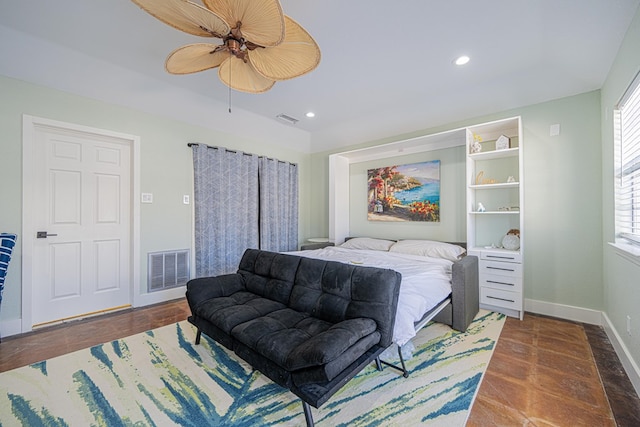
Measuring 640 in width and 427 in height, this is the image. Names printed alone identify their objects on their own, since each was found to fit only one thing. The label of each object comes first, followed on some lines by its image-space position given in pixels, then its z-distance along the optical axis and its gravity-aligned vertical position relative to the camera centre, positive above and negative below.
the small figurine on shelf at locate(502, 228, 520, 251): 3.05 -0.30
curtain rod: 3.67 +0.98
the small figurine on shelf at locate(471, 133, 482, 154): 3.24 +0.82
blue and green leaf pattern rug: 1.52 -1.15
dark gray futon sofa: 1.35 -0.71
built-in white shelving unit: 2.91 +0.06
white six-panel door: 2.72 -0.09
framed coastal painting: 3.87 +0.35
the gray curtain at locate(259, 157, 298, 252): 4.43 +0.17
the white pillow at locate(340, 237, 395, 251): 3.97 -0.45
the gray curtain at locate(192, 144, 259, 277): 3.71 +0.12
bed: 1.99 -0.59
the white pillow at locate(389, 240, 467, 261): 3.26 -0.44
